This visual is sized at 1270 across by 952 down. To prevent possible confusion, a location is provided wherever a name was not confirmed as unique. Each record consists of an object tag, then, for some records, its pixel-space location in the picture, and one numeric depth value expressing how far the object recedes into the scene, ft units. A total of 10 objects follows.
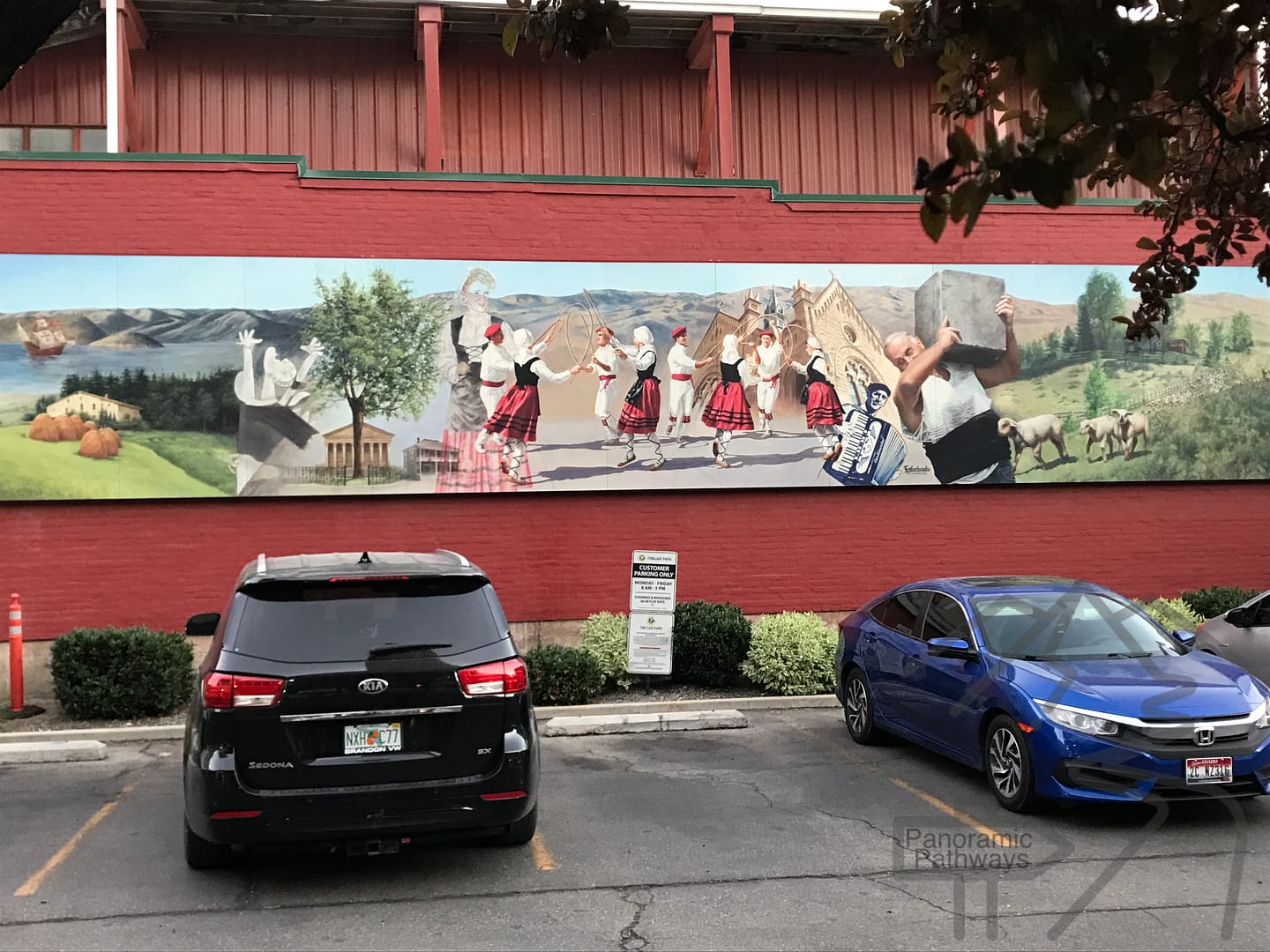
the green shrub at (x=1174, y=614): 43.78
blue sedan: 23.76
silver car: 34.65
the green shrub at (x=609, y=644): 41.22
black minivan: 19.39
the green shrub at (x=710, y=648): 41.27
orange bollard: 38.01
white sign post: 39.19
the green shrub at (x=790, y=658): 40.78
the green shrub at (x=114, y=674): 37.45
